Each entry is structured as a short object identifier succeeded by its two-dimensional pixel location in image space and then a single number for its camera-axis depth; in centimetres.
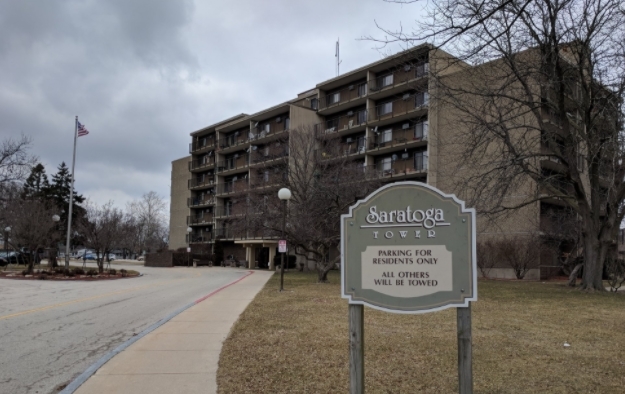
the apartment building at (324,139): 3712
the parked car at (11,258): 4721
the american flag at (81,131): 3338
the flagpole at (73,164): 3339
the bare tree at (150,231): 9346
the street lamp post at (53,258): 3486
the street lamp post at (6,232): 3562
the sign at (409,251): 432
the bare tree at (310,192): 2622
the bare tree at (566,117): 1465
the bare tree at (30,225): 3131
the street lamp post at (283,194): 1903
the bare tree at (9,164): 3331
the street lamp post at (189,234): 6444
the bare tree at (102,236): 3195
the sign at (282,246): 1983
